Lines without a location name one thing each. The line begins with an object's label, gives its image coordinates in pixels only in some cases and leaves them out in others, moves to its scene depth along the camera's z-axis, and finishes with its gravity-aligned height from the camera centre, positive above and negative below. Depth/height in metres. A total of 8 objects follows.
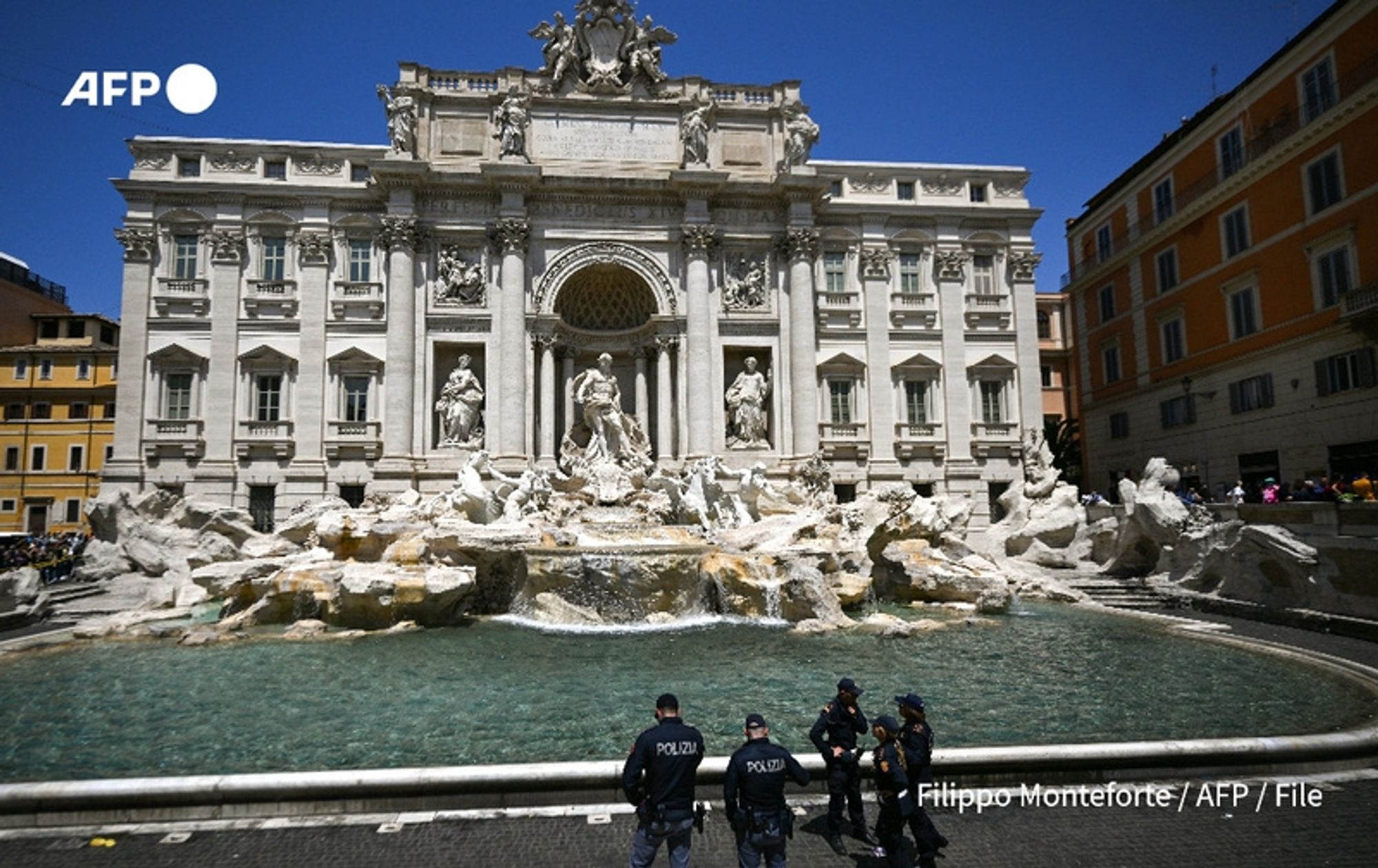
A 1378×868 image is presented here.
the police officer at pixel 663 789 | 4.45 -1.73
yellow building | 34.91 +3.80
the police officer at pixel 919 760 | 4.99 -1.82
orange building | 20.27 +6.61
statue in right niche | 26.27 +3.05
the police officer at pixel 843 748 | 5.62 -1.93
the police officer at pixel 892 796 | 4.98 -2.02
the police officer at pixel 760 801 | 4.39 -1.78
